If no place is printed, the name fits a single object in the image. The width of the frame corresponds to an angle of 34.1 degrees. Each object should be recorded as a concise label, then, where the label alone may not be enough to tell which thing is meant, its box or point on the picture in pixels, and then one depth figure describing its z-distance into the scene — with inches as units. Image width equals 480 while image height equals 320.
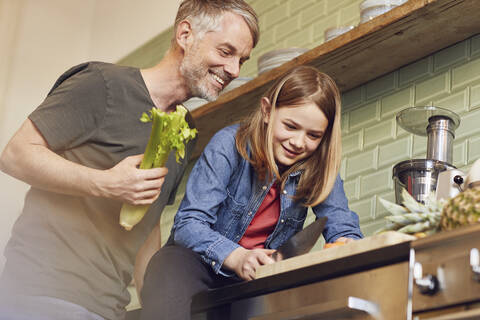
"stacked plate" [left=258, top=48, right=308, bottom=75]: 119.4
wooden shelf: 97.7
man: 78.3
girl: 81.5
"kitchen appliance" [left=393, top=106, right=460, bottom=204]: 87.4
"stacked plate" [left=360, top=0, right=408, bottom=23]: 104.7
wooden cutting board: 61.4
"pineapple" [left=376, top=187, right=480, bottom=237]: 58.7
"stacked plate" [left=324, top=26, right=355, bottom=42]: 109.8
